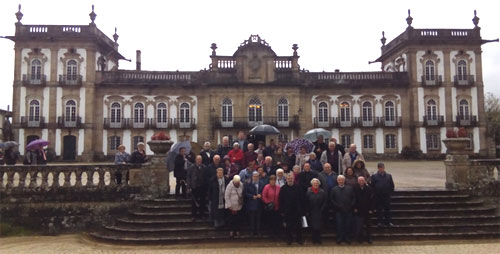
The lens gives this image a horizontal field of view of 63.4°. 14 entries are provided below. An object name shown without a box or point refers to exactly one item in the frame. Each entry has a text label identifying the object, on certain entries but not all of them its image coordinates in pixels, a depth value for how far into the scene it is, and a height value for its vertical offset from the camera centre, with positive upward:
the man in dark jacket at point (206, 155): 8.87 -0.18
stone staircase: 8.02 -1.61
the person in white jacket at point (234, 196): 7.71 -0.94
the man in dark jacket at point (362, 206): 7.57 -1.14
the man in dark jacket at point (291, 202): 7.44 -1.03
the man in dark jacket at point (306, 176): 7.82 -0.59
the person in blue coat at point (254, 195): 7.75 -0.93
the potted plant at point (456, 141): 9.69 +0.07
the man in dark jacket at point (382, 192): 7.90 -0.92
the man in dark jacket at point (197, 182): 8.20 -0.71
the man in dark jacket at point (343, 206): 7.59 -1.15
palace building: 32.22 +3.94
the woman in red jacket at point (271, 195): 7.63 -0.92
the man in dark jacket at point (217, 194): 7.89 -0.93
